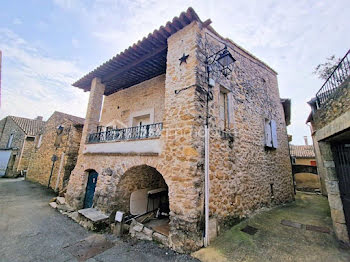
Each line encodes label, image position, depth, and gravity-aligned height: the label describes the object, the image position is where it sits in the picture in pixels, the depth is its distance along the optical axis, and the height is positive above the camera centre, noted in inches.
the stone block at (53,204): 260.9 -78.1
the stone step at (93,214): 190.1 -69.6
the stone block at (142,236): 161.9 -78.4
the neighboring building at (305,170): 487.1 -3.0
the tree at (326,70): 239.8 +159.1
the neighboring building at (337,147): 139.3 +24.5
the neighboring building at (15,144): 621.6 +61.2
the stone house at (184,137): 153.3 +37.7
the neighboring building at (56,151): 362.3 +23.9
